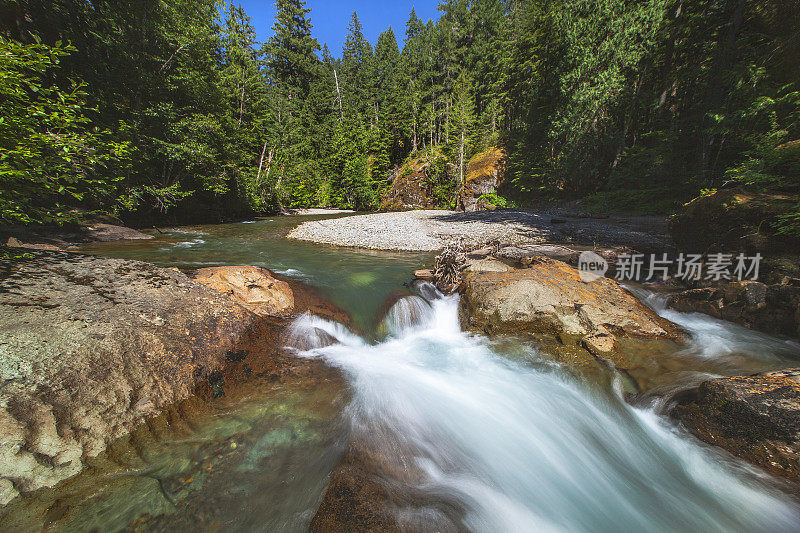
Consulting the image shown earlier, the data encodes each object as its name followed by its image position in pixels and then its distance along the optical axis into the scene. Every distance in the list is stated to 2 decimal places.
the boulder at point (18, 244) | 5.96
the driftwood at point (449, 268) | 6.50
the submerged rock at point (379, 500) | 2.00
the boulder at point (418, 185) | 31.77
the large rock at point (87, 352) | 2.15
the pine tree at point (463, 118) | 29.52
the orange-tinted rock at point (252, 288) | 4.77
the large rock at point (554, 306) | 4.66
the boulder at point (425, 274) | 7.15
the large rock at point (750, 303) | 4.49
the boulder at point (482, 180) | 27.80
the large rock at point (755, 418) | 2.59
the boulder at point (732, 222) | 5.58
